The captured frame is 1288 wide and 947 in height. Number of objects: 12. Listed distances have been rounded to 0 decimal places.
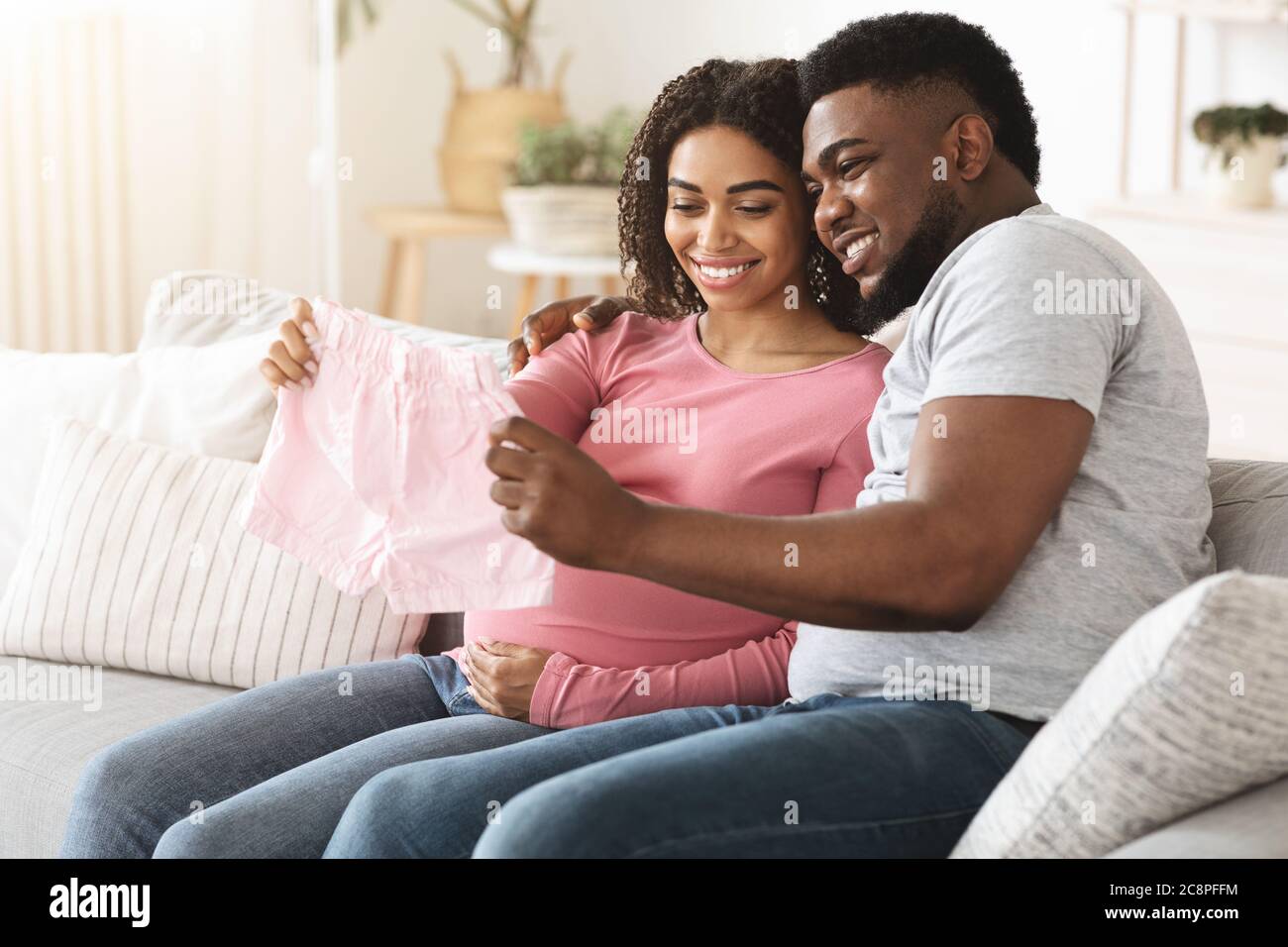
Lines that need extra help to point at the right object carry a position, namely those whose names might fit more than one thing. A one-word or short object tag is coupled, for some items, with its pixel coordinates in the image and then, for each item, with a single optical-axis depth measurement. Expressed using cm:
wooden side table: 425
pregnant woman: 149
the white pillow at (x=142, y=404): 205
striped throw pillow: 187
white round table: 385
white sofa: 105
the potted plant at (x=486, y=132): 431
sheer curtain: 376
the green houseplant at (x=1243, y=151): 317
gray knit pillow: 103
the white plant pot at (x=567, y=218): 388
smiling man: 114
